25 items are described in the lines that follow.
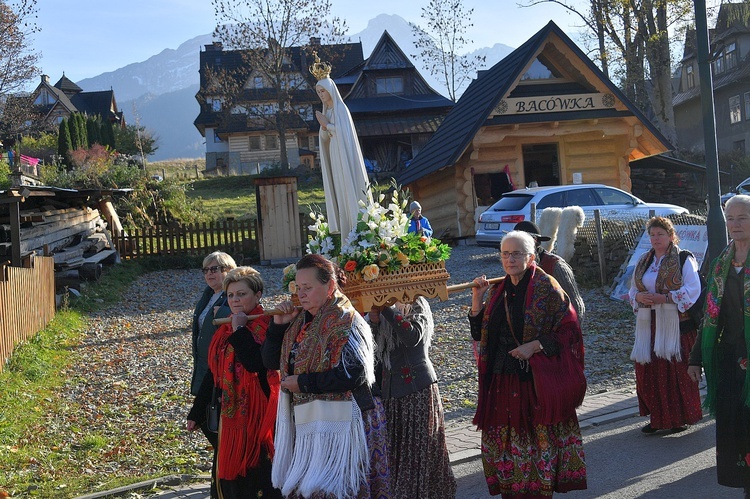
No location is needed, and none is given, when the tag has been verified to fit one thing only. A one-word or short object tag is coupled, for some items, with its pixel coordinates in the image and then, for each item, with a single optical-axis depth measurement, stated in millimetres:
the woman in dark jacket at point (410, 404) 4914
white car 16359
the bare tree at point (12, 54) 34375
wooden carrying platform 4609
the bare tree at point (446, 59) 44781
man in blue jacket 12251
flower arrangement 4629
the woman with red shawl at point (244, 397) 4738
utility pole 8227
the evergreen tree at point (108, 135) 46656
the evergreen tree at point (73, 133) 40162
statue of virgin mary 5082
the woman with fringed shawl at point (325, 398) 4117
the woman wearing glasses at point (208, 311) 5305
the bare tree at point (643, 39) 29953
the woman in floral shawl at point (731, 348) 4980
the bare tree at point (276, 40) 39562
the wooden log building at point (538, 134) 20641
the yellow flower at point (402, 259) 4695
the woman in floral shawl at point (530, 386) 4859
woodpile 14953
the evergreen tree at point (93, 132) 44500
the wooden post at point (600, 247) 13727
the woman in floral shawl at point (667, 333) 6734
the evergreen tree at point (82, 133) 40134
